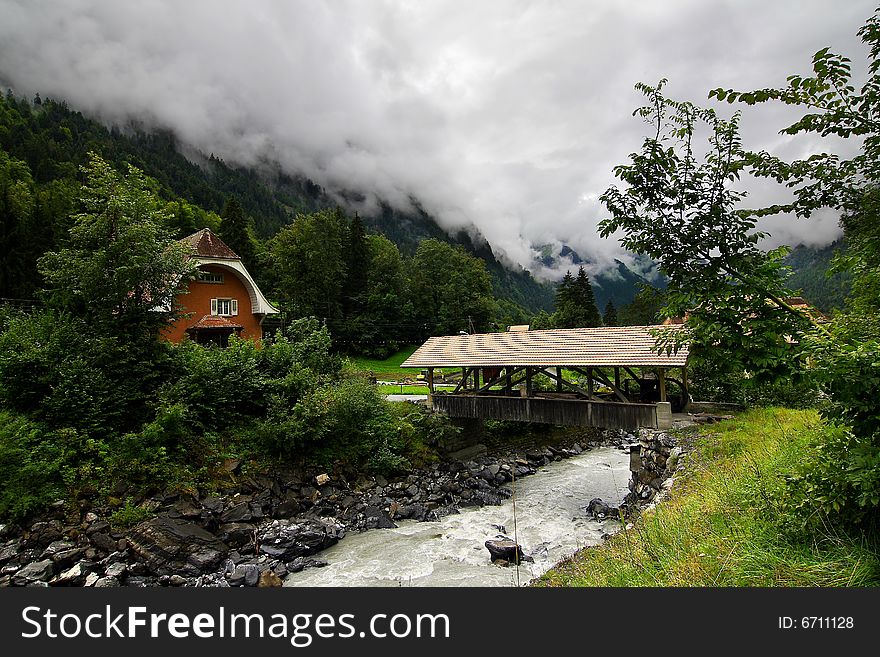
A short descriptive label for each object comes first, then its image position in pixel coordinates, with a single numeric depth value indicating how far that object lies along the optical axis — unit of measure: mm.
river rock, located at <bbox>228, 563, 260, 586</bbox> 10180
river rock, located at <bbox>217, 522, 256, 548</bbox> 11906
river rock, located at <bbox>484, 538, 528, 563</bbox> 10586
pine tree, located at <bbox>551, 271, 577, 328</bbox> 52719
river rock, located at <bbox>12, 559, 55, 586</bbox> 9466
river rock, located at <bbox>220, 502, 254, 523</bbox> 12750
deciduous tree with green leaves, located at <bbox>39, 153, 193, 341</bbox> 14141
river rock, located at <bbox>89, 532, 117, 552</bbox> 10688
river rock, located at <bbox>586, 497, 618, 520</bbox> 13166
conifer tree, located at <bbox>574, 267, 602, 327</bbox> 53012
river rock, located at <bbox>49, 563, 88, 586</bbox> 9602
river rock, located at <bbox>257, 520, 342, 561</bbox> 11586
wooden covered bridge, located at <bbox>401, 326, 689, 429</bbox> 14609
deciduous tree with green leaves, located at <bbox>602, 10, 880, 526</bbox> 3174
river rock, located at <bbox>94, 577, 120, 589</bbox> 9503
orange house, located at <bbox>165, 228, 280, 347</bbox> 25125
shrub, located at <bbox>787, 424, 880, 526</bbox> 3004
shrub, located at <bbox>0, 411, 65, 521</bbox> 10953
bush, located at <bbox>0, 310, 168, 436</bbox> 13016
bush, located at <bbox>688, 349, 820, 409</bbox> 15914
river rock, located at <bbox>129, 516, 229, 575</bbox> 10586
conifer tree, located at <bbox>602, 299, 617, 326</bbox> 67000
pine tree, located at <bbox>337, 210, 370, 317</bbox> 47406
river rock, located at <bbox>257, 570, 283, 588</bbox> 10107
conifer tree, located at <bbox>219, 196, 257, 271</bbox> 47547
